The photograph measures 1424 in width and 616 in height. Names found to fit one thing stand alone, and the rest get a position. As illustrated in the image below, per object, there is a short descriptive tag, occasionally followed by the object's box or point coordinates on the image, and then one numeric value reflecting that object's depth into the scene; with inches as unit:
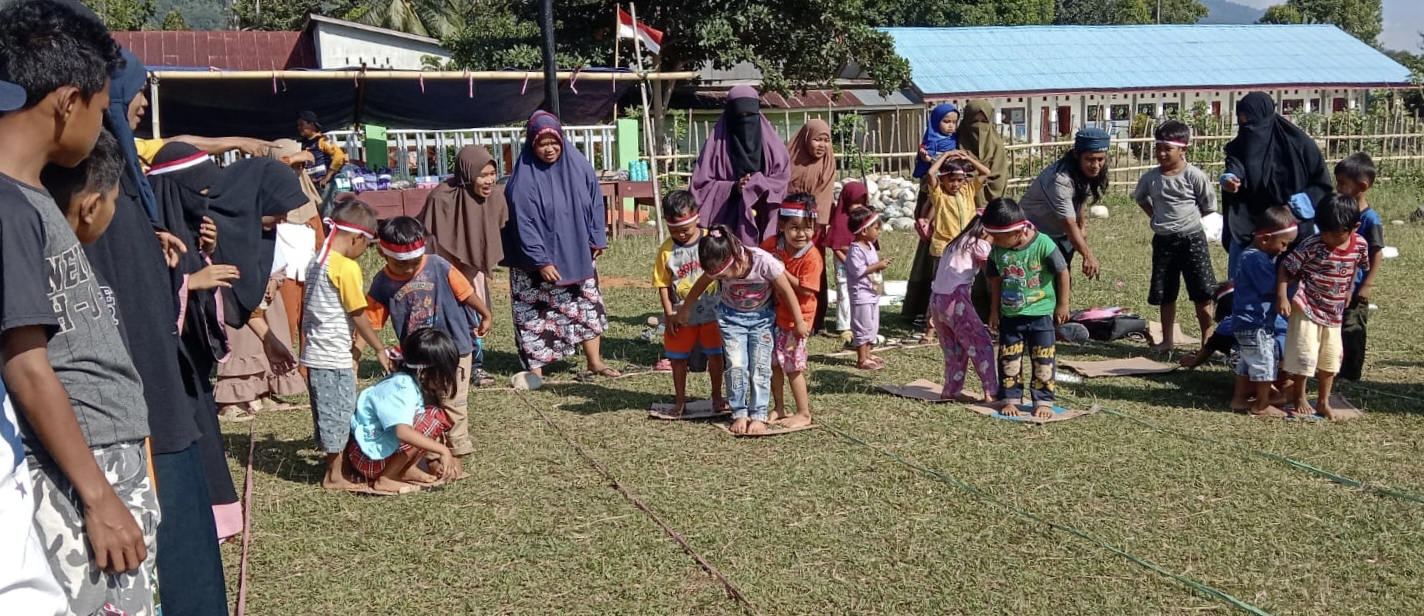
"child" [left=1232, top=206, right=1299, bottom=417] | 251.9
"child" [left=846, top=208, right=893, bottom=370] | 315.9
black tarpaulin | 512.4
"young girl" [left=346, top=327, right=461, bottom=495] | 212.5
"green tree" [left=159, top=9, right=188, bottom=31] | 1573.6
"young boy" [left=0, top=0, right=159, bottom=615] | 86.5
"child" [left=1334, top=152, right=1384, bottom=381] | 264.7
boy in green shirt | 249.1
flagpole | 585.0
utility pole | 422.0
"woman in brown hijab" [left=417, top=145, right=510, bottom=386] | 311.1
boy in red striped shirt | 243.9
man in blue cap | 305.3
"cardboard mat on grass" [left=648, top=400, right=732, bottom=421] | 263.7
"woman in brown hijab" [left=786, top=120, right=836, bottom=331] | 331.0
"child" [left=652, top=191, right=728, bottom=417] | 261.1
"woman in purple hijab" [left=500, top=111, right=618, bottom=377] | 309.9
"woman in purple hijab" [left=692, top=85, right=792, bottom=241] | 315.9
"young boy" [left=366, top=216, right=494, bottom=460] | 229.3
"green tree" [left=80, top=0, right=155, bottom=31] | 1365.7
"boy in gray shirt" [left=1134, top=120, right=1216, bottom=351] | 311.3
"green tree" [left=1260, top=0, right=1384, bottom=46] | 2209.6
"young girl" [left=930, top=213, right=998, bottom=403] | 266.7
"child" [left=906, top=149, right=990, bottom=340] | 328.8
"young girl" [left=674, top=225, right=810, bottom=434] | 234.7
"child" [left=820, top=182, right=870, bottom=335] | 333.1
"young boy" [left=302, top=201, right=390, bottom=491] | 221.9
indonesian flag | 689.0
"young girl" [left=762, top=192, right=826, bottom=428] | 248.2
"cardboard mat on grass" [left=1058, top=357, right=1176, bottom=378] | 298.7
